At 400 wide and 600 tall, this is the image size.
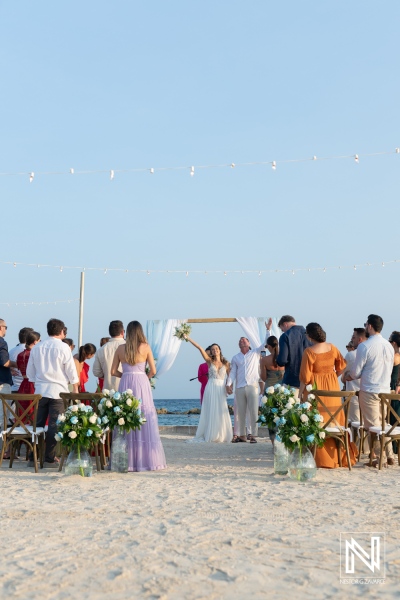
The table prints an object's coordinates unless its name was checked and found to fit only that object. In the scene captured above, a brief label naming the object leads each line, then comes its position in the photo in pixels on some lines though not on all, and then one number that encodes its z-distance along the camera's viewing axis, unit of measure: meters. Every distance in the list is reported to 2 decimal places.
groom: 10.98
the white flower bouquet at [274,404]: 6.96
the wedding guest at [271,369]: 9.49
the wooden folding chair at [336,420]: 6.92
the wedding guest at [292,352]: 8.27
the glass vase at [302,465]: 6.39
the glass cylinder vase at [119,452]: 7.20
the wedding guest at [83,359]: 8.83
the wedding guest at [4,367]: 7.91
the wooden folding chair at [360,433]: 7.83
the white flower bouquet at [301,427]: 6.40
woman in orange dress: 7.30
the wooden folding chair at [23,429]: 7.02
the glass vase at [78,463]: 6.65
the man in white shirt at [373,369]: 7.49
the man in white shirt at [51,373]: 7.42
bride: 11.50
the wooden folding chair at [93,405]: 7.13
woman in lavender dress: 7.32
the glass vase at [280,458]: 6.93
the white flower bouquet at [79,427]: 6.57
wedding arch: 16.67
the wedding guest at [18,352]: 8.40
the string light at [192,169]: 11.62
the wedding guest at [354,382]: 8.73
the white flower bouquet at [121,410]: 6.96
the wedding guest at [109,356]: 8.00
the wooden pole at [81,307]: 18.44
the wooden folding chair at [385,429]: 7.02
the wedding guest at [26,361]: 8.08
